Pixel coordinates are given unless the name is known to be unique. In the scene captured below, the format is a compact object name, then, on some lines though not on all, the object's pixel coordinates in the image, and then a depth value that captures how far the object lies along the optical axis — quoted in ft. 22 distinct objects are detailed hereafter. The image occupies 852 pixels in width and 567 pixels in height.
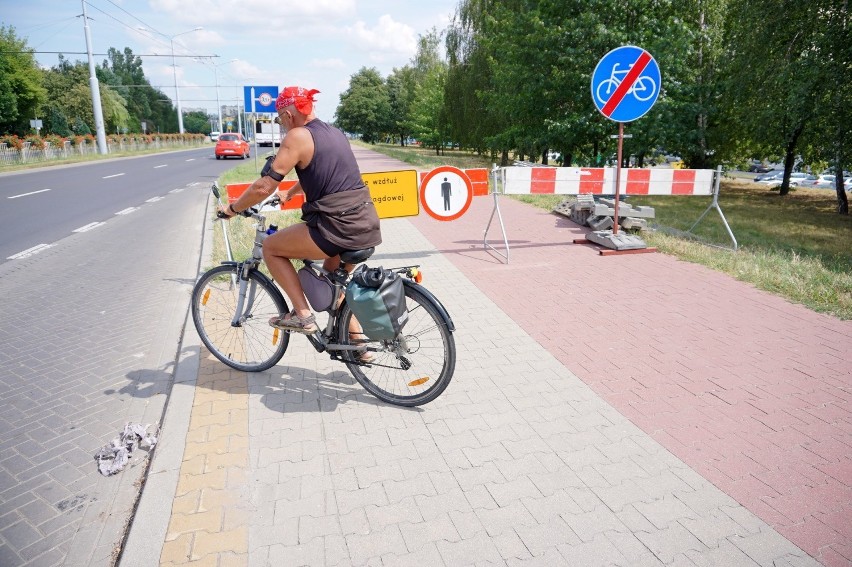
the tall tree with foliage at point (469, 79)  91.97
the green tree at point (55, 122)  207.31
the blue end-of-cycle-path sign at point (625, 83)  24.63
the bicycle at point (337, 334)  11.71
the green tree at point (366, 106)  298.97
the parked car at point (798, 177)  139.23
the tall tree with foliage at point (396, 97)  200.64
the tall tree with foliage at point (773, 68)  39.83
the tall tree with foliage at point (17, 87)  146.72
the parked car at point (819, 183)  136.15
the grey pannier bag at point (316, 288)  12.12
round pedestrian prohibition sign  25.13
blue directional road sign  56.13
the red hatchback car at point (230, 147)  122.11
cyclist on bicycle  11.04
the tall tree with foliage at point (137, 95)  347.97
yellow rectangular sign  24.82
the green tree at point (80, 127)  219.00
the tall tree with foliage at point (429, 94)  135.13
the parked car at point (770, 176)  136.24
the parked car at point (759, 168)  193.47
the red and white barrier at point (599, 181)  26.76
